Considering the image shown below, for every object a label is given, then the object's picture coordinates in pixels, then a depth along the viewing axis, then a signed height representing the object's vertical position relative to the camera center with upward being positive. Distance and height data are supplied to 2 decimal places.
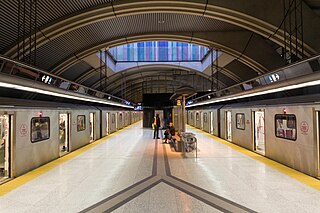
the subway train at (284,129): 5.84 -0.63
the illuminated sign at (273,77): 4.90 +0.77
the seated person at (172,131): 12.91 -1.08
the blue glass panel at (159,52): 17.91 +4.98
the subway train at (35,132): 6.03 -0.63
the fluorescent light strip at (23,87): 3.44 +0.49
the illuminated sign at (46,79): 4.73 +0.77
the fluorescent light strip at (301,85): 3.79 +0.49
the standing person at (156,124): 14.99 -0.76
